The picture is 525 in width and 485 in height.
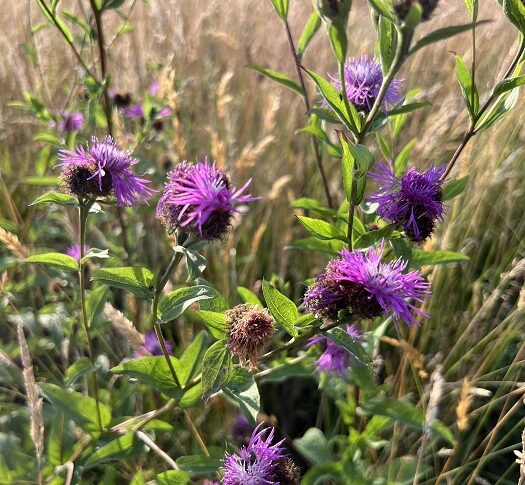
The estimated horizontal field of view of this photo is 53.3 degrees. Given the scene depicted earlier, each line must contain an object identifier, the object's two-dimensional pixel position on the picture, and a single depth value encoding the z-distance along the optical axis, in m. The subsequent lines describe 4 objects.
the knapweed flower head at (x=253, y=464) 0.22
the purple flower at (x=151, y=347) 0.35
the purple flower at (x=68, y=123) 0.42
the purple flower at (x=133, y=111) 0.50
